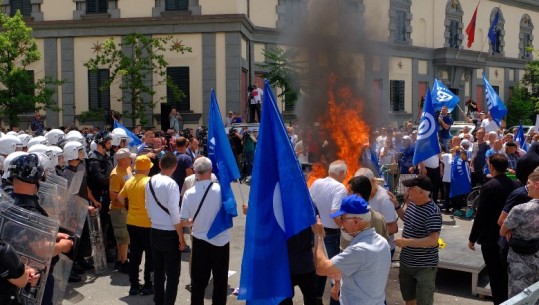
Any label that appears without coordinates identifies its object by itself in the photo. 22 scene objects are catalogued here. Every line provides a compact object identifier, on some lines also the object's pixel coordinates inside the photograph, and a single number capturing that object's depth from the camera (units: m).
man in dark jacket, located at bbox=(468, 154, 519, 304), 6.25
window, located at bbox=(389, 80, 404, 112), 31.28
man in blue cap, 3.96
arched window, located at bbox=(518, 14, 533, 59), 41.06
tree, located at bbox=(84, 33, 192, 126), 22.62
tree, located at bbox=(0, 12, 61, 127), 21.84
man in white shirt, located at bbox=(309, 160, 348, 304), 6.34
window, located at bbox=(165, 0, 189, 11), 24.90
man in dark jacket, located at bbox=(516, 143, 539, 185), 6.92
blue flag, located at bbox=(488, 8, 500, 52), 29.95
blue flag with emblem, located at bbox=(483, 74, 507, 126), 17.77
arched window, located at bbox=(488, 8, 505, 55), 38.43
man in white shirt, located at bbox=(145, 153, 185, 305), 6.31
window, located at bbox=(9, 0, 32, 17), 26.75
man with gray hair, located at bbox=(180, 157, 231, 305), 6.05
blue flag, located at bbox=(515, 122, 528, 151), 15.29
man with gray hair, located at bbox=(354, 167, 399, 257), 6.12
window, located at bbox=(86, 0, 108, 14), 25.80
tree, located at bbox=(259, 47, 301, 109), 23.83
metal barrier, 3.79
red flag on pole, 29.55
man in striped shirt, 5.44
